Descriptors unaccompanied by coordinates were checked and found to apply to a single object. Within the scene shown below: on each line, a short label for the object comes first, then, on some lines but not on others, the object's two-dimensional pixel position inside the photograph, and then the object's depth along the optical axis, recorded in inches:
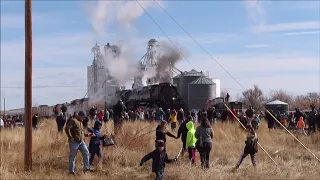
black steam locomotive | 1633.9
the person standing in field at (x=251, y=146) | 581.3
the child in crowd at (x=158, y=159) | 491.2
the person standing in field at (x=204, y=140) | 579.5
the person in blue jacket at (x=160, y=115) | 1213.8
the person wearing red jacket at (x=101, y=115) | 1178.0
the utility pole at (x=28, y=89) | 534.9
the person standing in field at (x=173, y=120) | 1021.6
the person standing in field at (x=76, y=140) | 528.1
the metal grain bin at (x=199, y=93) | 1983.3
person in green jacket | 611.6
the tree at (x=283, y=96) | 4429.1
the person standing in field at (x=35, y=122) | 1088.8
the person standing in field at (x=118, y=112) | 831.7
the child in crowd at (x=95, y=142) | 576.4
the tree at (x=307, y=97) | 4258.9
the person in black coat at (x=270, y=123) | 1058.1
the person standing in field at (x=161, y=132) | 612.4
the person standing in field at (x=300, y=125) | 1079.2
